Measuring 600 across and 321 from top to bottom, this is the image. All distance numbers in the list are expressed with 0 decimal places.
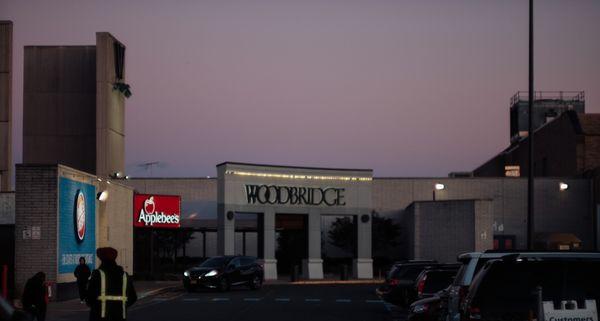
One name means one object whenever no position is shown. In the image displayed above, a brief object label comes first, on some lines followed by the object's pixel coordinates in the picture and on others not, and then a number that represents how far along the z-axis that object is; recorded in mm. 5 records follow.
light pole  31062
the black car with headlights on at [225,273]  45406
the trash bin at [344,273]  61781
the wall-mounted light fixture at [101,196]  42656
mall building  38188
